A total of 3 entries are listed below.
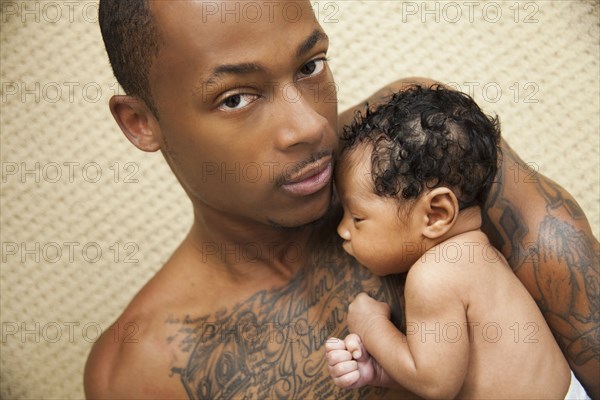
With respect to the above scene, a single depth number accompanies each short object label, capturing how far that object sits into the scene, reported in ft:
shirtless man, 3.47
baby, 3.58
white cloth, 3.94
